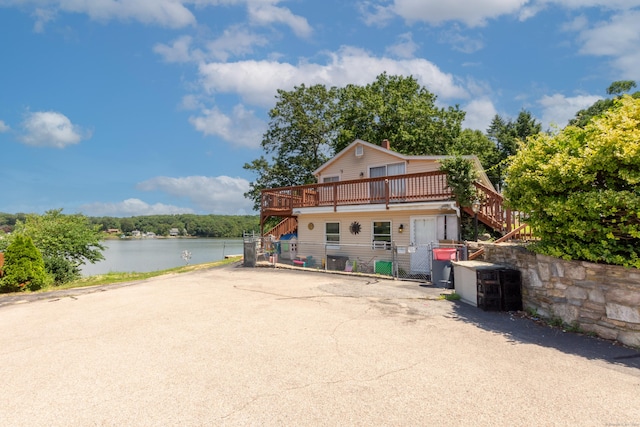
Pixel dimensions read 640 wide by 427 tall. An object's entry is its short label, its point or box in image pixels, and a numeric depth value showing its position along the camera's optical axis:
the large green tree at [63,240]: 15.57
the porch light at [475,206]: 12.34
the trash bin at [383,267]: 14.16
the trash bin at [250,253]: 16.59
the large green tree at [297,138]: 29.80
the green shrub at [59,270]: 14.96
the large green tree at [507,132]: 34.25
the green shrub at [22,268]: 12.00
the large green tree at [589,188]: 4.96
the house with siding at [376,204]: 13.77
